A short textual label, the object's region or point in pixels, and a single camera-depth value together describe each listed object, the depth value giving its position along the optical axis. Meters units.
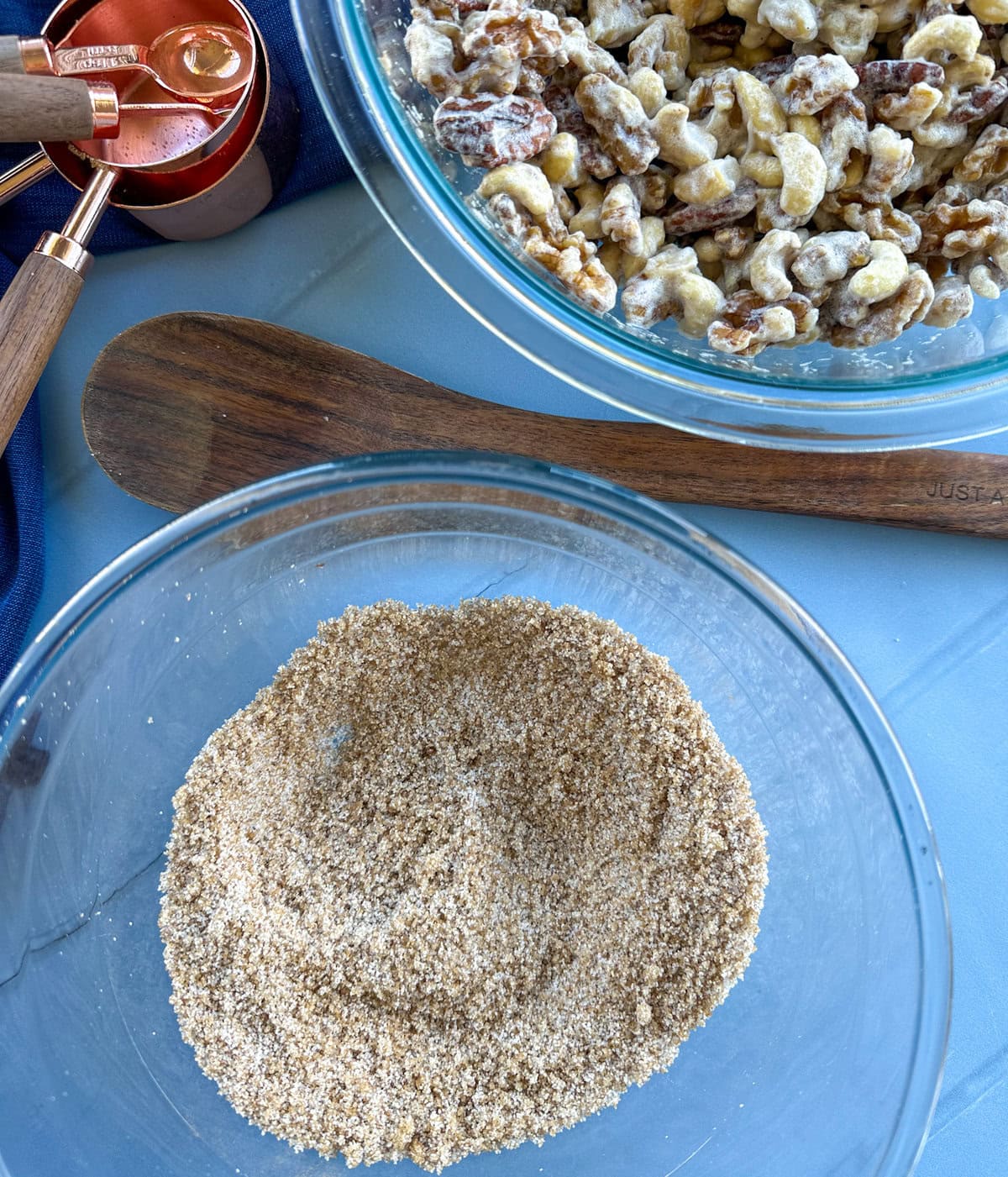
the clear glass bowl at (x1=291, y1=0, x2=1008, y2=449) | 0.26
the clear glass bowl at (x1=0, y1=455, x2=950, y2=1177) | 0.29
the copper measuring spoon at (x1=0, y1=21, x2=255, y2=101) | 0.30
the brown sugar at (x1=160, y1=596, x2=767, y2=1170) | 0.29
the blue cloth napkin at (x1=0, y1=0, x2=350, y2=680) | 0.32
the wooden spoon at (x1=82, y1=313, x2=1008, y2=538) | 0.32
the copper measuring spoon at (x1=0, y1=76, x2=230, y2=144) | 0.27
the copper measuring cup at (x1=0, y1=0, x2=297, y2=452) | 0.28
